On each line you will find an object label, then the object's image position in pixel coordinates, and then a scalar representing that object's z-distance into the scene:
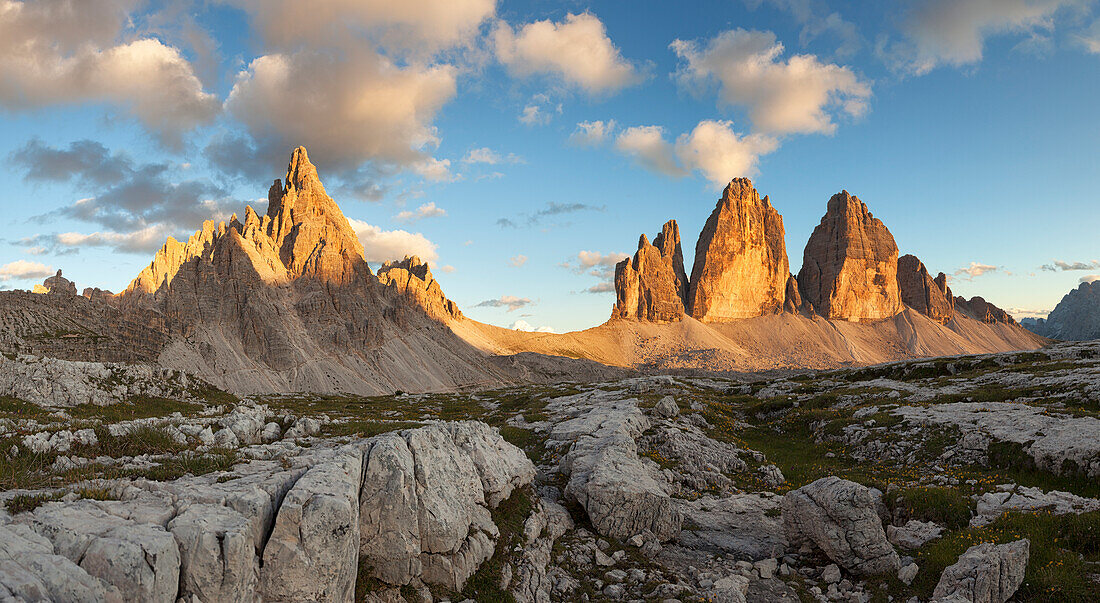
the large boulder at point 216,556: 8.66
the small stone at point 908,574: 14.98
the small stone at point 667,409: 34.91
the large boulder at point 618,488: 18.52
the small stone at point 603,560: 16.47
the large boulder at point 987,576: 13.10
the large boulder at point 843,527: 16.16
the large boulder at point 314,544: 9.86
